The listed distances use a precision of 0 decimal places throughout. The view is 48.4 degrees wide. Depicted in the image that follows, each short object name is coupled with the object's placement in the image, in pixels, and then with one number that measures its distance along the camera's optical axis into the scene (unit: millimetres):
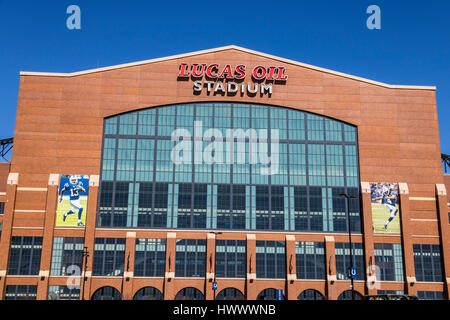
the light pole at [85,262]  69750
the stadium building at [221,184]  72625
